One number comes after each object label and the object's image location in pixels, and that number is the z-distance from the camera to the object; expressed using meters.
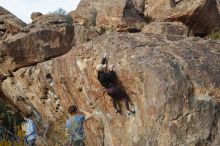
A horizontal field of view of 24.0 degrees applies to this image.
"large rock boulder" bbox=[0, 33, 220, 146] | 12.18
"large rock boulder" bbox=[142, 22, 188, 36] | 22.38
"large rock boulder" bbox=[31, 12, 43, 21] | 27.29
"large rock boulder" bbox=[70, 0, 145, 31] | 25.03
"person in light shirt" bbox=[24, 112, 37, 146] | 13.97
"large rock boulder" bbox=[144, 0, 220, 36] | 24.69
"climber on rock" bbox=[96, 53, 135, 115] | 13.27
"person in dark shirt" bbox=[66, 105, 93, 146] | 12.52
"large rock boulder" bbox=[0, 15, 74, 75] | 23.50
